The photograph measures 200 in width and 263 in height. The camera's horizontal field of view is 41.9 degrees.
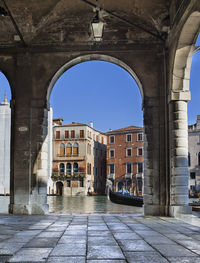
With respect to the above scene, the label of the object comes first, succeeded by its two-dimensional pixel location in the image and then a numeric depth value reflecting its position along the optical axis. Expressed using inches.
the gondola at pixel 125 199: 489.2
